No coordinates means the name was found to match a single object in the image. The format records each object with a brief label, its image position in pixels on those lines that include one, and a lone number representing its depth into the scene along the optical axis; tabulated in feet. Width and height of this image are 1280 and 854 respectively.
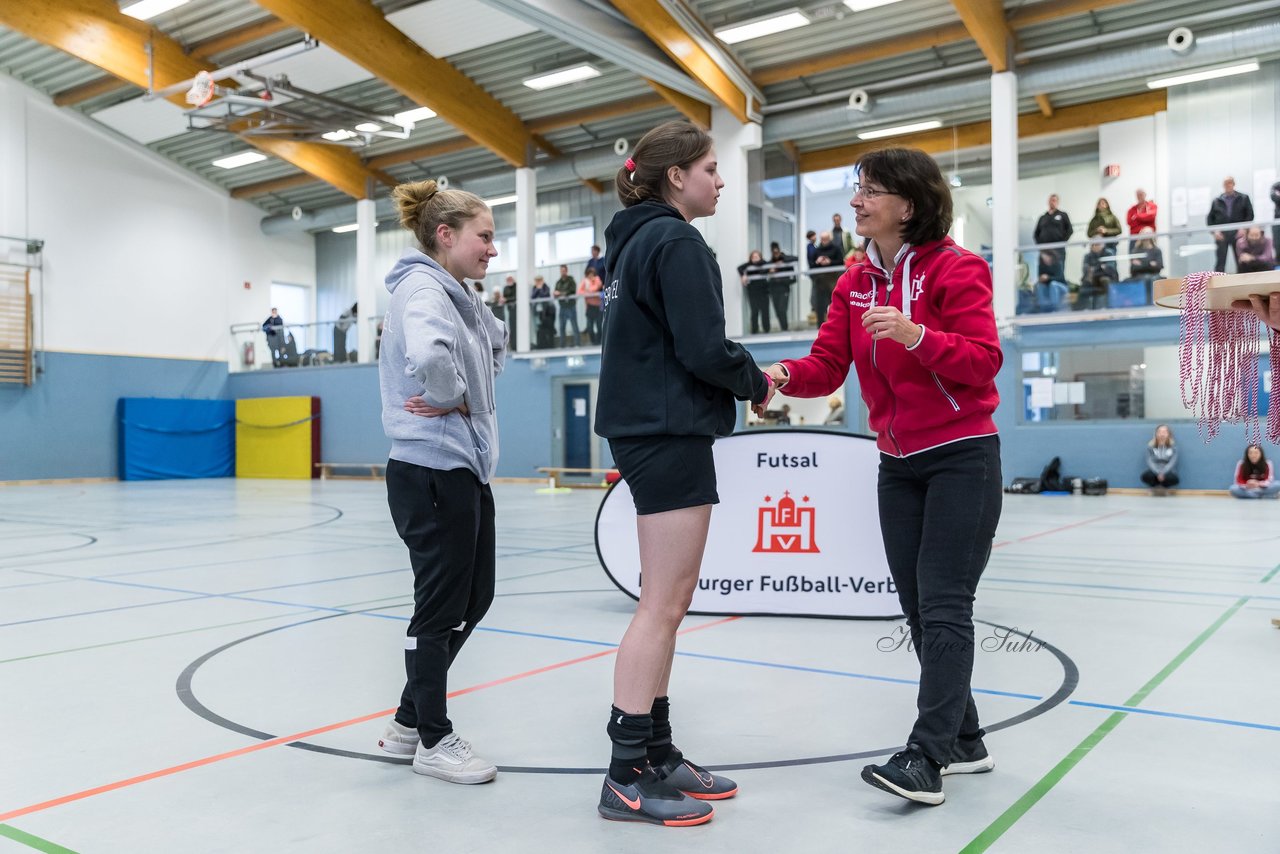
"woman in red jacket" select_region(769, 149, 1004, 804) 8.66
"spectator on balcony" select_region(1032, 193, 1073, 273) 56.08
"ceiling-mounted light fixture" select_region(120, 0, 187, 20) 62.34
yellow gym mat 88.69
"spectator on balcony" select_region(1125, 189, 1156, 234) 55.57
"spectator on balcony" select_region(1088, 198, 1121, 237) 55.42
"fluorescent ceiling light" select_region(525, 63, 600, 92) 65.16
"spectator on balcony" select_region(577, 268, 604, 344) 70.23
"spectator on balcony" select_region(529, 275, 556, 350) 73.92
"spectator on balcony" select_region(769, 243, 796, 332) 63.82
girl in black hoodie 8.32
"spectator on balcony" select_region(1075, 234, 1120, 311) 53.98
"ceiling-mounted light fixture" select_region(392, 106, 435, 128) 72.64
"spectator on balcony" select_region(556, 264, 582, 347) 72.18
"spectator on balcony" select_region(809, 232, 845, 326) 61.98
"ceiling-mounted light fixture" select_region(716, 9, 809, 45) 57.06
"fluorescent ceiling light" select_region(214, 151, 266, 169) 84.58
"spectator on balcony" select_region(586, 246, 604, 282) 71.26
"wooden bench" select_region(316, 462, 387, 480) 85.25
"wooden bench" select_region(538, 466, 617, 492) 68.87
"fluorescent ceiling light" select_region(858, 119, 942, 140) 69.92
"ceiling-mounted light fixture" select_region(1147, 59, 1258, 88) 58.20
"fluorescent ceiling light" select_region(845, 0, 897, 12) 55.21
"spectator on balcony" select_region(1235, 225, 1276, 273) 47.98
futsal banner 17.83
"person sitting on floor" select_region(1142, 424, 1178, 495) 53.01
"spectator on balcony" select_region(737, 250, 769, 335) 64.44
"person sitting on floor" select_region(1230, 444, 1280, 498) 49.06
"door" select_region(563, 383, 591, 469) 74.74
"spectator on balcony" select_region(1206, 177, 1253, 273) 50.44
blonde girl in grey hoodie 9.50
